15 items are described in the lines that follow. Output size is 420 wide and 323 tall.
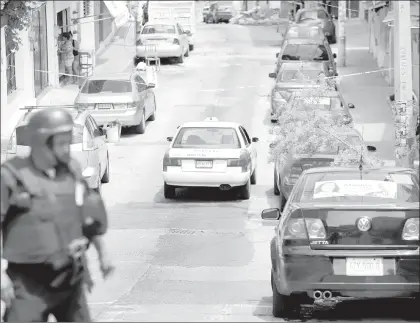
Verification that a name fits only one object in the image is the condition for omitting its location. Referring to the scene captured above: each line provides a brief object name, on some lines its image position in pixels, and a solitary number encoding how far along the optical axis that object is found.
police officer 6.37
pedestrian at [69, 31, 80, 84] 39.47
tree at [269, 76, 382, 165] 19.67
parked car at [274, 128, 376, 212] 19.50
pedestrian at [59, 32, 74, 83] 38.75
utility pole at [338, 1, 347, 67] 42.19
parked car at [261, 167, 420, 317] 9.72
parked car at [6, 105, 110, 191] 19.67
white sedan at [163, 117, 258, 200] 21.00
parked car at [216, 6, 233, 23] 70.56
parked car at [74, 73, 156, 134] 28.05
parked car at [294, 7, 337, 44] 51.67
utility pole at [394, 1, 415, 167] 21.14
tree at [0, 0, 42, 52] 22.73
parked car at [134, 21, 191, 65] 42.91
